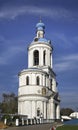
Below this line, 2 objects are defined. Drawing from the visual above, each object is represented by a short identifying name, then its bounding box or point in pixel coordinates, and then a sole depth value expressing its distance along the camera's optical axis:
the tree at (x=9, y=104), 36.08
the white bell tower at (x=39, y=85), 28.68
